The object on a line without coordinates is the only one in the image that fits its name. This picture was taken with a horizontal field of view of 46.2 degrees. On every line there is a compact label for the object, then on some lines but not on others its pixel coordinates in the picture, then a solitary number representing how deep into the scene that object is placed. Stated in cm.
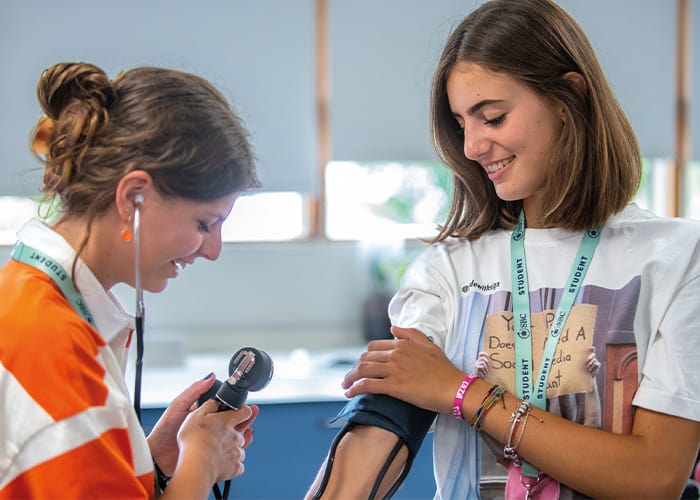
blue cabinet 303
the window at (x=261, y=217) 380
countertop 305
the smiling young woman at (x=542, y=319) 131
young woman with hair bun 104
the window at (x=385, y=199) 398
